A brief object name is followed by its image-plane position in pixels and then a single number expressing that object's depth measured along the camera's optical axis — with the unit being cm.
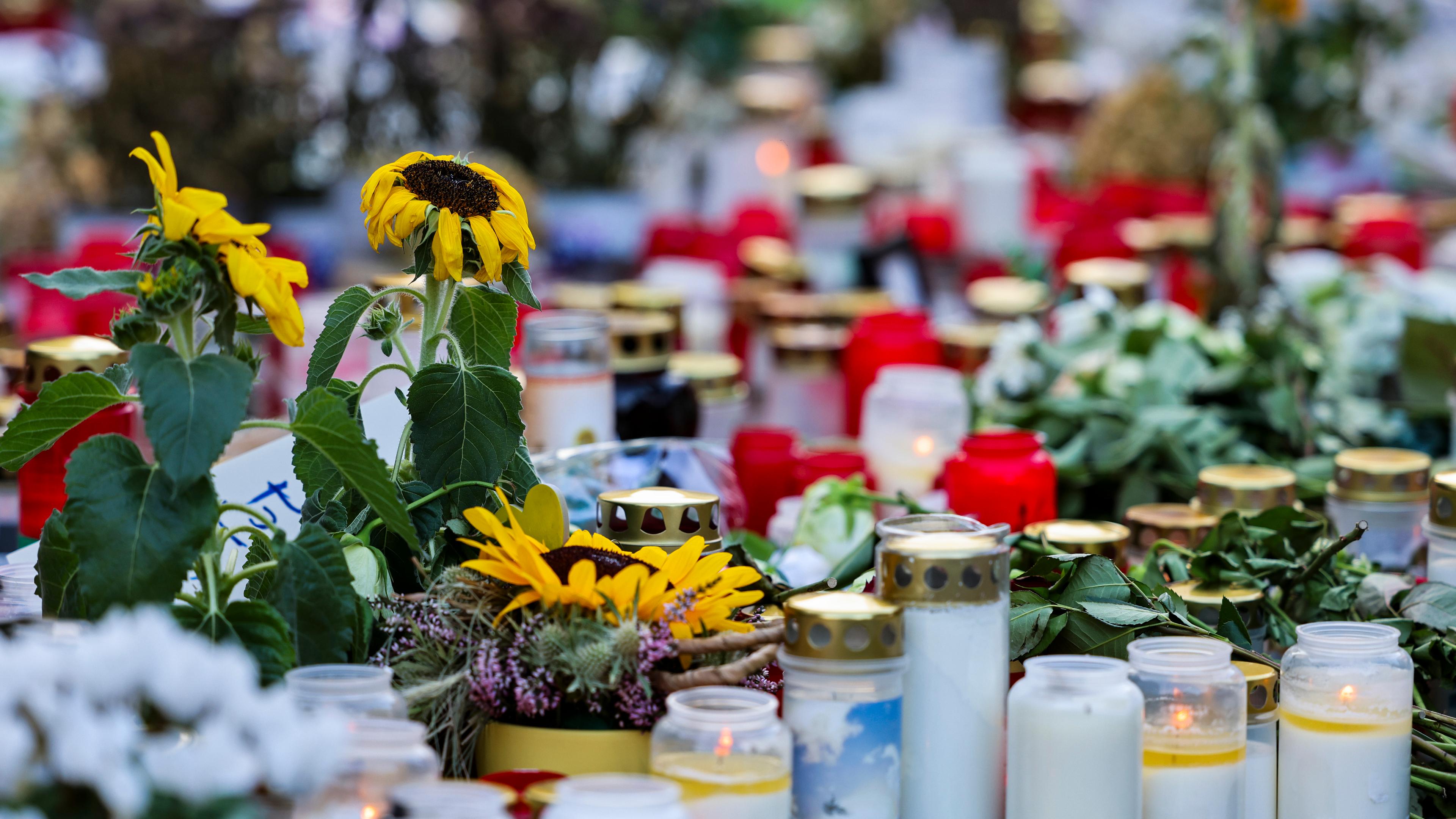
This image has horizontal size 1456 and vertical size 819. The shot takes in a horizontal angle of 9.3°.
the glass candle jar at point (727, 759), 439
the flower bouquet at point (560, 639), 447
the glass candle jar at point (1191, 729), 448
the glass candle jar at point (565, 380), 496
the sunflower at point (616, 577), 448
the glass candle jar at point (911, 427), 509
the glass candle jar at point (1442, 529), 471
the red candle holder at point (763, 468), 506
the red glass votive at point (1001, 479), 491
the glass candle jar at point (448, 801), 432
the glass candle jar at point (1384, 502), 488
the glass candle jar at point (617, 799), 431
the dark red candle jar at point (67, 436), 476
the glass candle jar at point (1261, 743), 453
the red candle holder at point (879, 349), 546
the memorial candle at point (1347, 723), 453
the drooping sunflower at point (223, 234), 444
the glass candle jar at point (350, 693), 439
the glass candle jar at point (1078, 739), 444
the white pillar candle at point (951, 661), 446
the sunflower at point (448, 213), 455
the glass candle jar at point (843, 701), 443
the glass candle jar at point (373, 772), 434
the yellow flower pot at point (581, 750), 447
